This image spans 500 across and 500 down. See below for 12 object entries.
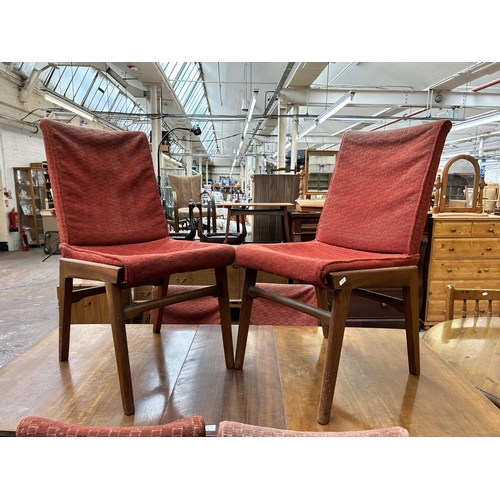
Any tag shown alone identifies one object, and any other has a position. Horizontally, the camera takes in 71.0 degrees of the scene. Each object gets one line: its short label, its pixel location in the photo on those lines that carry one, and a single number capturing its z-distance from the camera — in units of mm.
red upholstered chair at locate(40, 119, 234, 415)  1096
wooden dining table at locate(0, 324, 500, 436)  1108
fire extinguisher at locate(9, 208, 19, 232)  7316
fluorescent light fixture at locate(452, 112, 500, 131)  6129
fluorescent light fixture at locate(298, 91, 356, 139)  5285
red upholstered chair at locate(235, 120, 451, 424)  1074
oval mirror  3121
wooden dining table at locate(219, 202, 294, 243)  3607
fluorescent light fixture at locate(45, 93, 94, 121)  5750
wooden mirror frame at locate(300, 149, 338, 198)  4062
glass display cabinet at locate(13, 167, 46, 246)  7499
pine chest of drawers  3027
